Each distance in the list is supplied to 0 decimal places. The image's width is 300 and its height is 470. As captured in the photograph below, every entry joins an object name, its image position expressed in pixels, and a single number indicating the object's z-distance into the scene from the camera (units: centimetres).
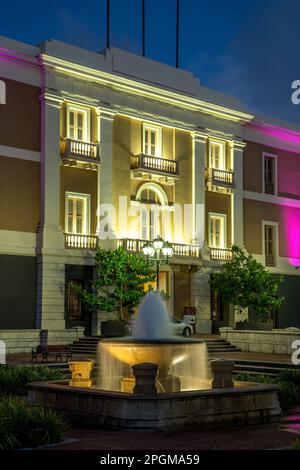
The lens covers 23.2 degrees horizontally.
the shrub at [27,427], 1063
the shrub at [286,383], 1623
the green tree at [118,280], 3122
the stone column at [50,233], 3089
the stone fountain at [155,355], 1412
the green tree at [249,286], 3491
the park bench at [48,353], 2394
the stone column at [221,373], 1470
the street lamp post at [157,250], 2691
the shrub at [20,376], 1721
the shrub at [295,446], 976
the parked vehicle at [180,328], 3158
